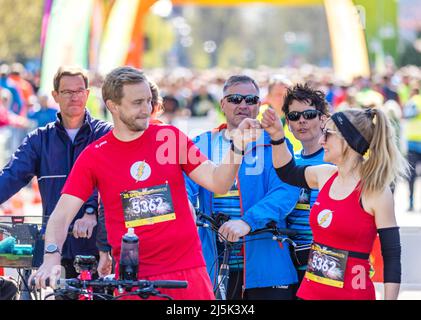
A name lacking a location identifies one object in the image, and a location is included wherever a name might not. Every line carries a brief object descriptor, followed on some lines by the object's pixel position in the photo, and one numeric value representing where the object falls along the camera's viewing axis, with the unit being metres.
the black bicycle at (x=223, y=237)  12.87
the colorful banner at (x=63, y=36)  38.50
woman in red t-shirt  10.76
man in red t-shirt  10.84
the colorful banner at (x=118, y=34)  57.06
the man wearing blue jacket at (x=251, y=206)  13.65
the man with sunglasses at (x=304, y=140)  13.95
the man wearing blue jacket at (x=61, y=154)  14.00
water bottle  10.16
